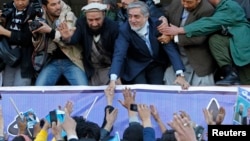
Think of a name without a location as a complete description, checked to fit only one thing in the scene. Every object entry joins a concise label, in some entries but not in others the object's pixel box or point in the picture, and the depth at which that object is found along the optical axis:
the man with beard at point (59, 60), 8.68
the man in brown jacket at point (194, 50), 8.34
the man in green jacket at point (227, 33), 8.27
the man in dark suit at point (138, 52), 8.32
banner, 8.24
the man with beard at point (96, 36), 8.43
